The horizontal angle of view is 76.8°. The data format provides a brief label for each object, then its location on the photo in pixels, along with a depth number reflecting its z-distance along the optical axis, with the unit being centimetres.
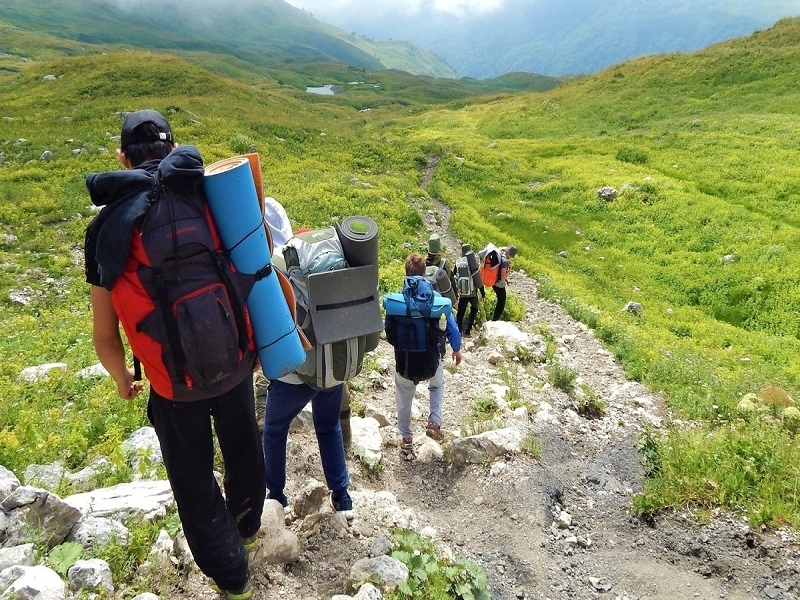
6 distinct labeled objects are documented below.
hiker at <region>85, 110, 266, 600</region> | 265
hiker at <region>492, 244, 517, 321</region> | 1209
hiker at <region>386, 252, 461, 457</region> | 671
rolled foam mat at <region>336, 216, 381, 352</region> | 409
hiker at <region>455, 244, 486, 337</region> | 1119
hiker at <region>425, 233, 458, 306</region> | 871
